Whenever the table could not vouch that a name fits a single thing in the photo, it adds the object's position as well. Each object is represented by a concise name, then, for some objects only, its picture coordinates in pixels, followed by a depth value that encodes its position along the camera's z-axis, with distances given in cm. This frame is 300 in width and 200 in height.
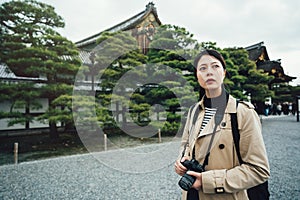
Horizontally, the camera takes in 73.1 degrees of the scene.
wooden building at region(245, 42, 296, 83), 1612
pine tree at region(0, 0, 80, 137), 577
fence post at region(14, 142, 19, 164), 450
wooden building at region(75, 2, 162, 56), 1114
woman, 85
